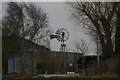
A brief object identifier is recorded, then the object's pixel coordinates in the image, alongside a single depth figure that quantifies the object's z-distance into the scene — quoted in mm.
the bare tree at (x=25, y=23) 42166
